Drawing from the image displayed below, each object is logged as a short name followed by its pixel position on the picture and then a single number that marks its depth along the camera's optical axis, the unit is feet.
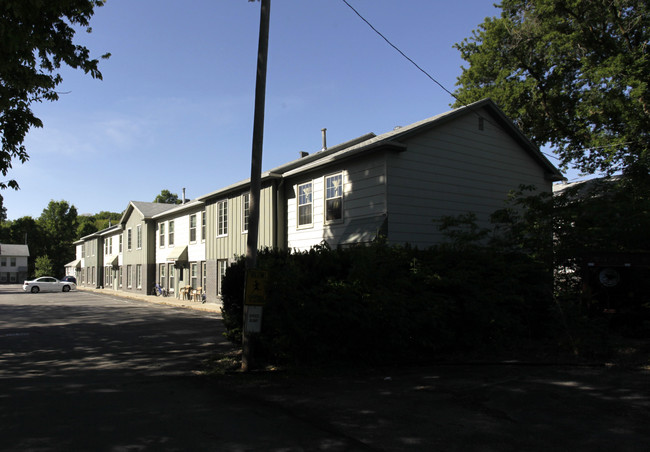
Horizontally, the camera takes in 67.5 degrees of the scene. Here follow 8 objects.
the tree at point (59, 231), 308.19
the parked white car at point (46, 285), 154.81
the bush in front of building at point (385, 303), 27.58
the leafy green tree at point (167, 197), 277.87
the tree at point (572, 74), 68.90
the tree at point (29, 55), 27.37
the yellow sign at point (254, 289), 27.25
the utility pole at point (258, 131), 28.68
